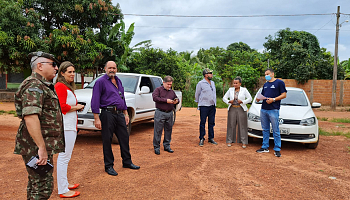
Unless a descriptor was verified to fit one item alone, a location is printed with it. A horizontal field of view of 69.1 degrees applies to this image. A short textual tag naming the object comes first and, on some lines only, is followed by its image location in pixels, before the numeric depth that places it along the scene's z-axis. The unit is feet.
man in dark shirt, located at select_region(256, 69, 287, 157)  18.94
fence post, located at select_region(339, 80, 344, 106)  63.31
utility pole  57.26
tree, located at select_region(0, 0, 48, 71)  45.06
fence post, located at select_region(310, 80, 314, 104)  63.21
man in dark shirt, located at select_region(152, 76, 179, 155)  18.92
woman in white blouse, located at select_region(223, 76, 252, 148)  21.21
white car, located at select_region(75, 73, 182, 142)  20.02
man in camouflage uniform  7.34
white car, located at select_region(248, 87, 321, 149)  19.90
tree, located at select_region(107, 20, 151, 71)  56.95
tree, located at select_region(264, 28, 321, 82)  63.52
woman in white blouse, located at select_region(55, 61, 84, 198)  11.21
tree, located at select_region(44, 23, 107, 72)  47.06
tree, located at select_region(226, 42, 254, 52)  127.44
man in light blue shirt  21.58
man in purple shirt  13.92
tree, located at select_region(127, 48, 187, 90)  55.93
